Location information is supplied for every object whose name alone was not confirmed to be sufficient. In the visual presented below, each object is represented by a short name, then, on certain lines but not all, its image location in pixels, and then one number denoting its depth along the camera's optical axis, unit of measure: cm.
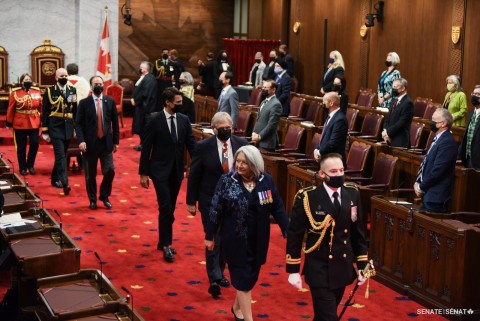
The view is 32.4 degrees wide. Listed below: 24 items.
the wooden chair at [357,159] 902
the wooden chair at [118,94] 1639
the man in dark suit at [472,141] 866
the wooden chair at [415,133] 1038
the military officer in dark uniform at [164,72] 1711
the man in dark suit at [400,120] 958
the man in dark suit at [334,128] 851
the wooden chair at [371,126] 1111
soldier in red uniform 1178
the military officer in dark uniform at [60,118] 1088
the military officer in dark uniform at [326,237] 511
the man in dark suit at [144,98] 1374
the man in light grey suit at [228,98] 1130
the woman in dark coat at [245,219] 571
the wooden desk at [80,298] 496
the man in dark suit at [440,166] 721
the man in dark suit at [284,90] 1245
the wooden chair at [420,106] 1320
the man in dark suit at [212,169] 682
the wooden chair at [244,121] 1212
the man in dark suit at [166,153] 791
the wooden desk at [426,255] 644
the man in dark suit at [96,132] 990
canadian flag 1661
